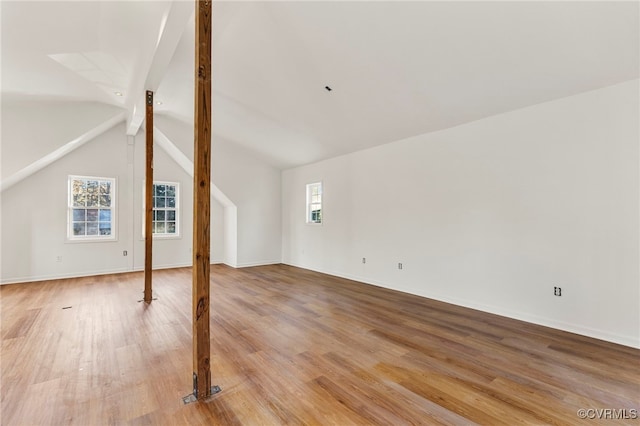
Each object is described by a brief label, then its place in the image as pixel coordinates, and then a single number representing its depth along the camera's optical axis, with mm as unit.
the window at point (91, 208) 5984
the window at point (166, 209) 6926
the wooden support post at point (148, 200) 4301
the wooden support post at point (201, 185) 2068
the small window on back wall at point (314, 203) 6797
